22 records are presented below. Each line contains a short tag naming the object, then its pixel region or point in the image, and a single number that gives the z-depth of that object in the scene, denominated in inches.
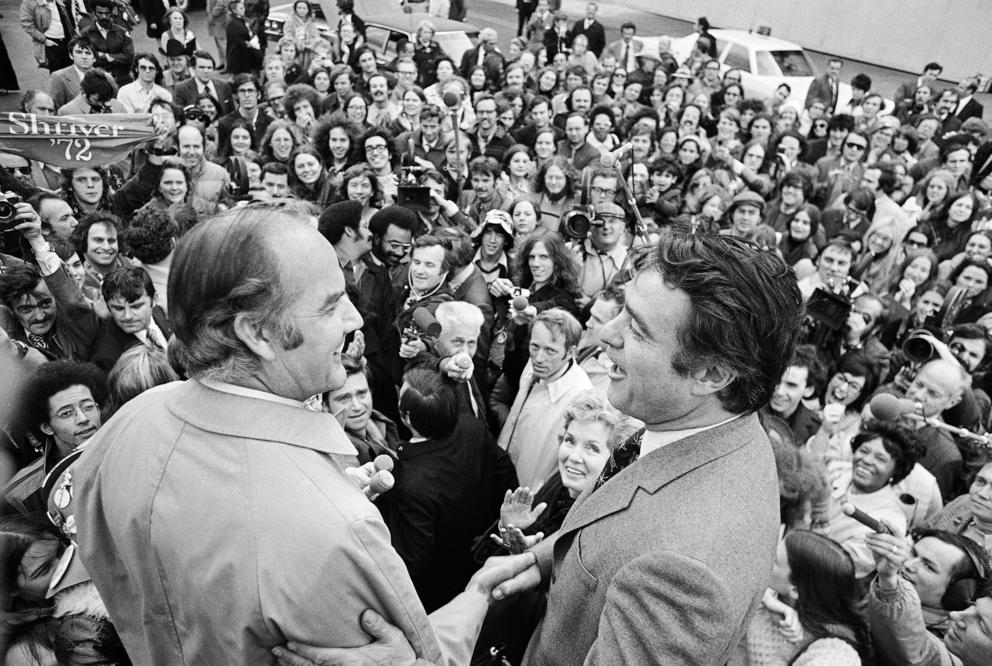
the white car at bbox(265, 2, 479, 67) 464.1
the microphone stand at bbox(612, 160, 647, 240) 156.9
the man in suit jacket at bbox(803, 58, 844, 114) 431.3
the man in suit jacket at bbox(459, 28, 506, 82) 417.4
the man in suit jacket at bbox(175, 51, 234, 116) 329.4
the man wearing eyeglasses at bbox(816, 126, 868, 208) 299.6
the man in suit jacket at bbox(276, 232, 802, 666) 45.6
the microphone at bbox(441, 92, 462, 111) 264.2
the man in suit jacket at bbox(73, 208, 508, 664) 41.4
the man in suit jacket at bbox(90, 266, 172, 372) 134.0
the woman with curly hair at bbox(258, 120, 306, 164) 253.1
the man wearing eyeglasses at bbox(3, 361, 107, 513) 106.4
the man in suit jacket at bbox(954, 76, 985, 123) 427.8
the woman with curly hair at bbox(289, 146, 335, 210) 230.7
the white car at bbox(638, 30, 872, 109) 465.4
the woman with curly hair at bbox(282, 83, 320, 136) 303.6
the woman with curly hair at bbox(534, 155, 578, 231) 242.1
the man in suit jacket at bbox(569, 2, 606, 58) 517.7
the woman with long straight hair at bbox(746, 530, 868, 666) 84.5
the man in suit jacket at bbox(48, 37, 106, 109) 291.1
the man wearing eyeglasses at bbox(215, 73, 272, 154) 300.1
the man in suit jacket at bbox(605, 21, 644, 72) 481.5
